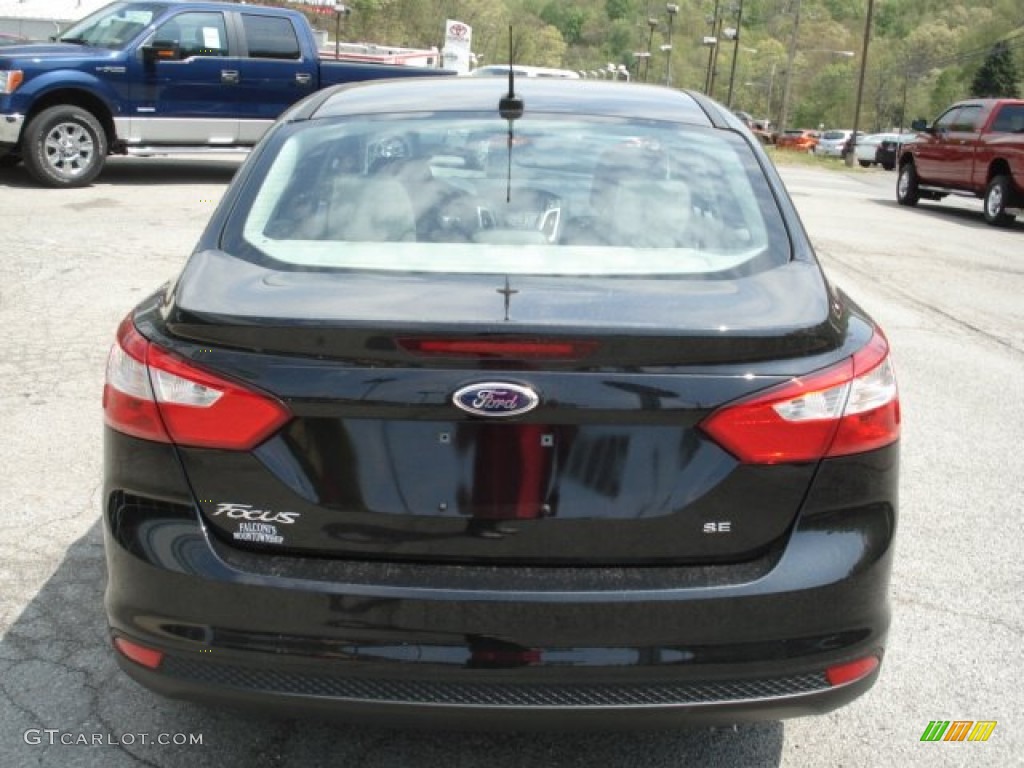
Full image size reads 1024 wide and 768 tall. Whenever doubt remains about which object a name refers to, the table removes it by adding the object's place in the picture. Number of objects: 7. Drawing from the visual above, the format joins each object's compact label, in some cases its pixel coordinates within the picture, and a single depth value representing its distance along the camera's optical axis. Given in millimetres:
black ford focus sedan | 2355
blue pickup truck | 12867
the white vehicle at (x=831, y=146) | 63438
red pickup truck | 17344
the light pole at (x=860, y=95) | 47406
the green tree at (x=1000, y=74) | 94938
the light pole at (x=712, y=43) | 75769
